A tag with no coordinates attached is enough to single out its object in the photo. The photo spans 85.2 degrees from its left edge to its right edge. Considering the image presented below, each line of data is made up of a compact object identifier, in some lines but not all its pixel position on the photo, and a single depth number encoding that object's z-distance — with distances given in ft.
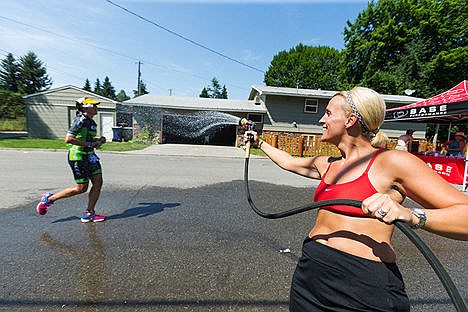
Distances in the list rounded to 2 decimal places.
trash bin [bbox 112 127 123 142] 60.85
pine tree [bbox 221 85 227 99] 213.42
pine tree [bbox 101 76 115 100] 250.86
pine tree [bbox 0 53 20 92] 141.08
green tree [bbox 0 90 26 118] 81.10
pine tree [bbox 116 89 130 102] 348.30
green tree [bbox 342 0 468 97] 82.74
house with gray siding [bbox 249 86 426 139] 62.64
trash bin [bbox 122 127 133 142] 62.49
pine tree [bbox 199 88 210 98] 190.45
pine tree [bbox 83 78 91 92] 211.74
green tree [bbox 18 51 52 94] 147.43
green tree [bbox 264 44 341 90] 134.21
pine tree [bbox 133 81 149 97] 242.06
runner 12.34
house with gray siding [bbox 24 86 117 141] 63.46
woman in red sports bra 3.47
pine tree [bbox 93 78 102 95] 245.45
